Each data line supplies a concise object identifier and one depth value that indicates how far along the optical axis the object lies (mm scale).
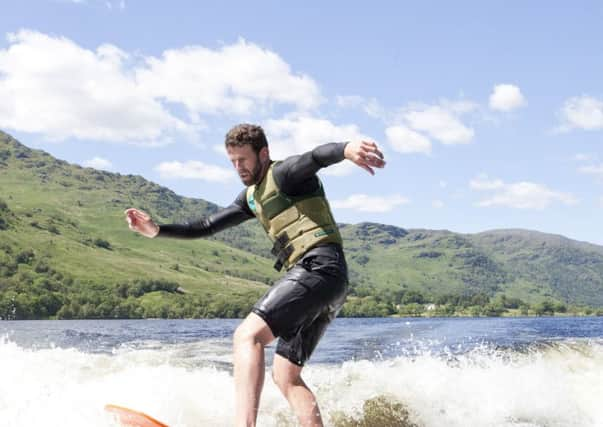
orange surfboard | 5414
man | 5031
